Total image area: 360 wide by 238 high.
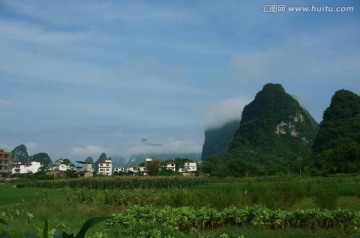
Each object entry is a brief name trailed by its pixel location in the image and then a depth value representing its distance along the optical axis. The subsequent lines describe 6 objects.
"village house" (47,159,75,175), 86.78
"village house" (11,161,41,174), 110.44
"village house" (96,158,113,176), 123.91
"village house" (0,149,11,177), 85.88
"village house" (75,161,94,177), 105.36
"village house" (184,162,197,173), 105.90
